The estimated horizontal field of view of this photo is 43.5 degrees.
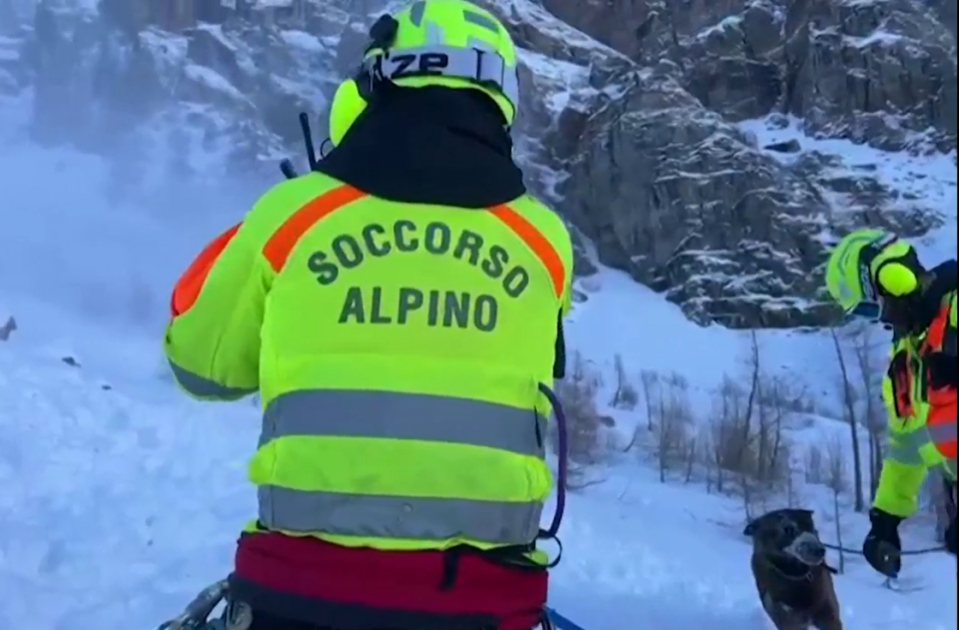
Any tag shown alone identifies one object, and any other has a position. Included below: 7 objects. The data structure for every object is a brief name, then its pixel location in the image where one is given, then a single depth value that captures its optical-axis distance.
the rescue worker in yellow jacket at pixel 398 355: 1.78
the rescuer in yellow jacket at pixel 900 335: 3.58
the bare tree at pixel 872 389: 14.38
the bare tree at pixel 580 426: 11.40
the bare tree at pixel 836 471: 13.00
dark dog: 4.98
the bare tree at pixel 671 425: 13.25
